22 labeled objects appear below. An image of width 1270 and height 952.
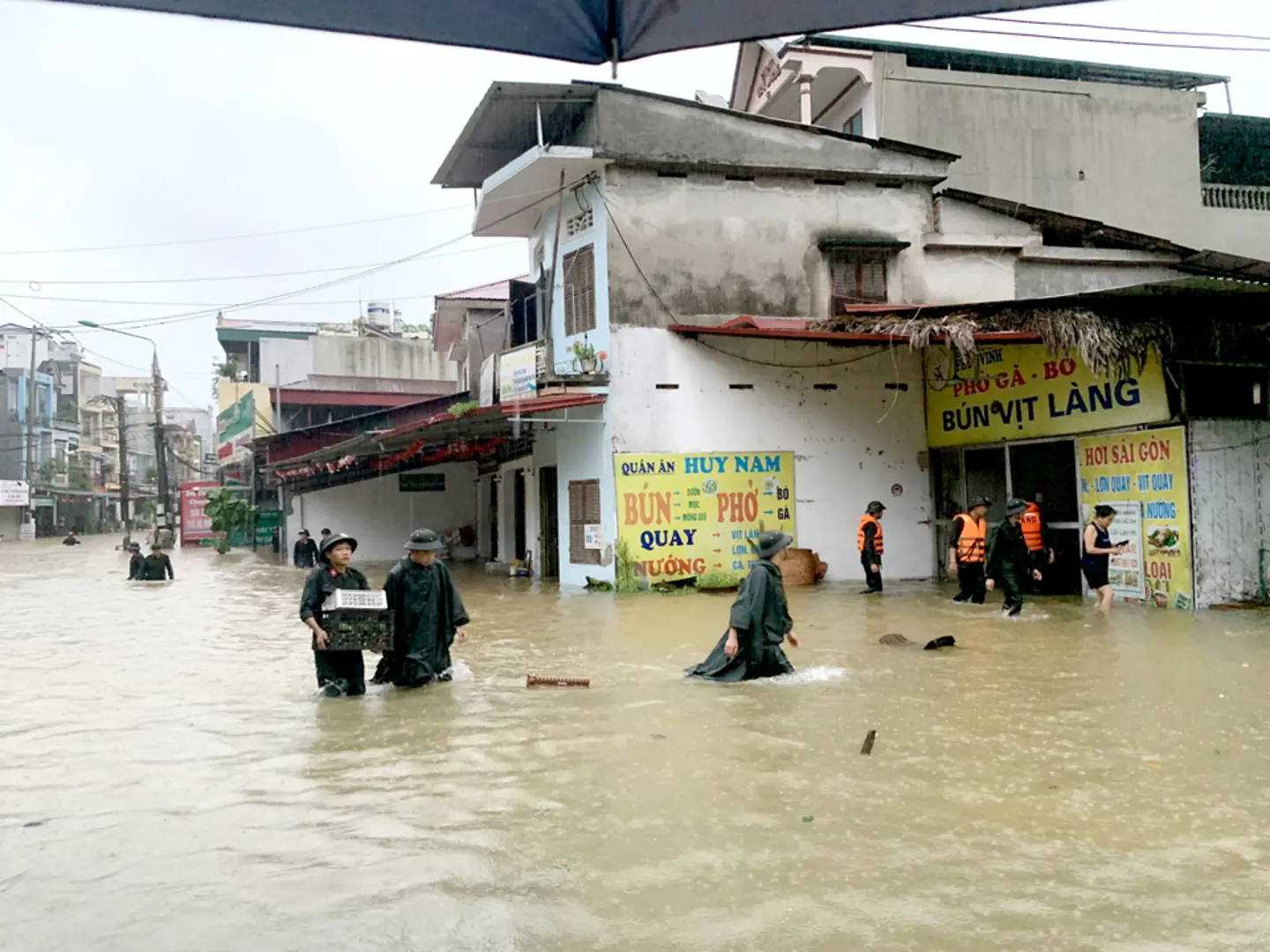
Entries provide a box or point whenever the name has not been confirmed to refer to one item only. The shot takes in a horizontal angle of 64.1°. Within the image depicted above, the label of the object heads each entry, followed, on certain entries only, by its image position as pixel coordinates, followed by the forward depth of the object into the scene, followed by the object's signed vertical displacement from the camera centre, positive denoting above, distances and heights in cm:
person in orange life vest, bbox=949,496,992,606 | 1312 -79
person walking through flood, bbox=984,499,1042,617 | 1153 -76
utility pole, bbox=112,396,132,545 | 4884 +260
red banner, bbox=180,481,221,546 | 4228 +18
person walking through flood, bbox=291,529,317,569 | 2561 -94
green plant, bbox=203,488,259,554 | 3678 +27
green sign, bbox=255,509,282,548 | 3875 -29
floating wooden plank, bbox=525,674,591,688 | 846 -147
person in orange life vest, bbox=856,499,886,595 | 1482 -75
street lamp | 4125 +291
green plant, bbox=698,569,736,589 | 1688 -133
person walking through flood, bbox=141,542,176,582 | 2233 -98
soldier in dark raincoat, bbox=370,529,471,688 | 820 -83
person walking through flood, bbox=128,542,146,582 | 2242 -102
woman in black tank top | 1191 -80
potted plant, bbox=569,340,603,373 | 1738 +256
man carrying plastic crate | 792 -68
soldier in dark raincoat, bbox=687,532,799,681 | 805 -103
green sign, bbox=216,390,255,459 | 3619 +349
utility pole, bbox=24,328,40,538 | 5362 +478
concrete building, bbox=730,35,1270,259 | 2198 +819
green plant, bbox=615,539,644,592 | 1684 -116
